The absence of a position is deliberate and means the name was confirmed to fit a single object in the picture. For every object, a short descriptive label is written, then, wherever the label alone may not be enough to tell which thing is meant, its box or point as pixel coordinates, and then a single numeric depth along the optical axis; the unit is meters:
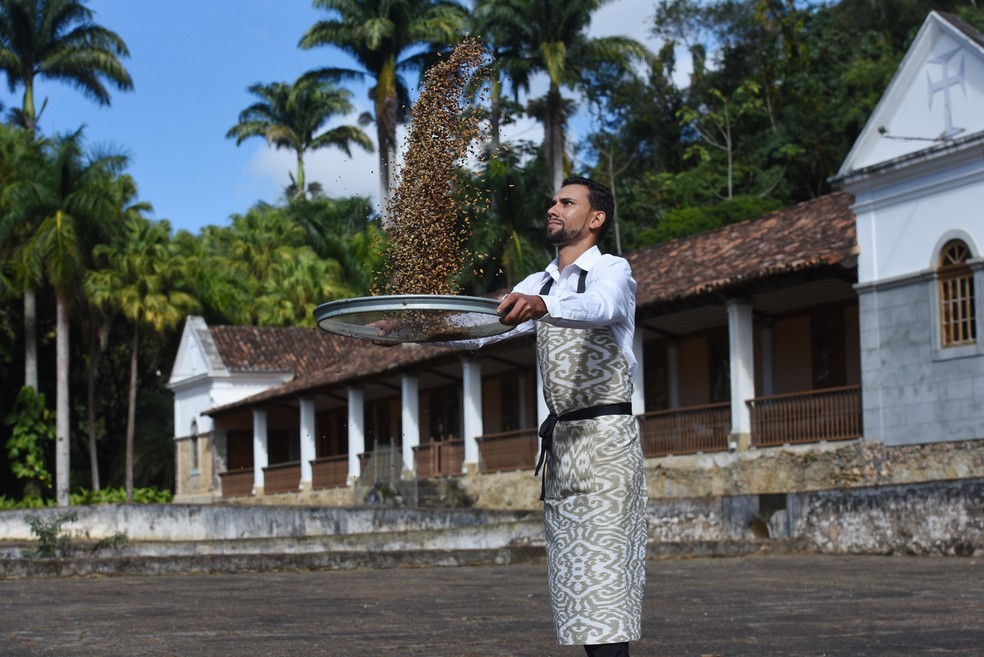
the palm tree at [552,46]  35.50
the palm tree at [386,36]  38.88
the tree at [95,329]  41.03
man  4.07
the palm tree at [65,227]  38.97
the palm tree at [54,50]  47.53
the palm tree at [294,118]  53.66
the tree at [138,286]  39.94
